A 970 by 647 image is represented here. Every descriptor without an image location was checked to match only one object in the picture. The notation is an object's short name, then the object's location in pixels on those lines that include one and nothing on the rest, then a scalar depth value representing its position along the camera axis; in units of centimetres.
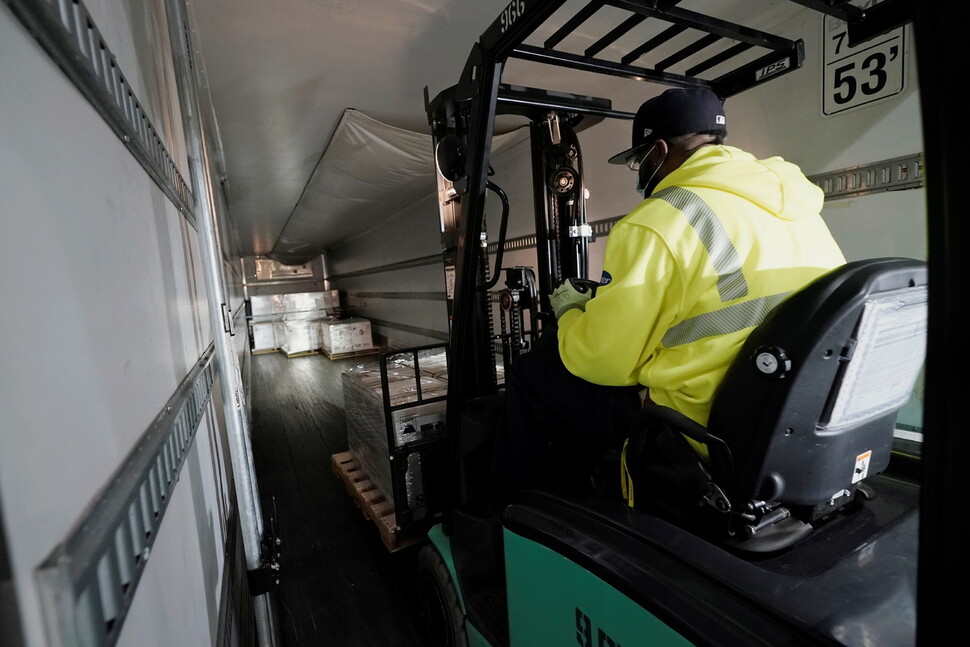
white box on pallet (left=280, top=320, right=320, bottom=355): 1239
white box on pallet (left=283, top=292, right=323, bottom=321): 1317
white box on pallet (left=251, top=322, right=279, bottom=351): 1380
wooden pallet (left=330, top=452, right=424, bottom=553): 283
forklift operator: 123
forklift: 101
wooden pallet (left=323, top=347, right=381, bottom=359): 1131
